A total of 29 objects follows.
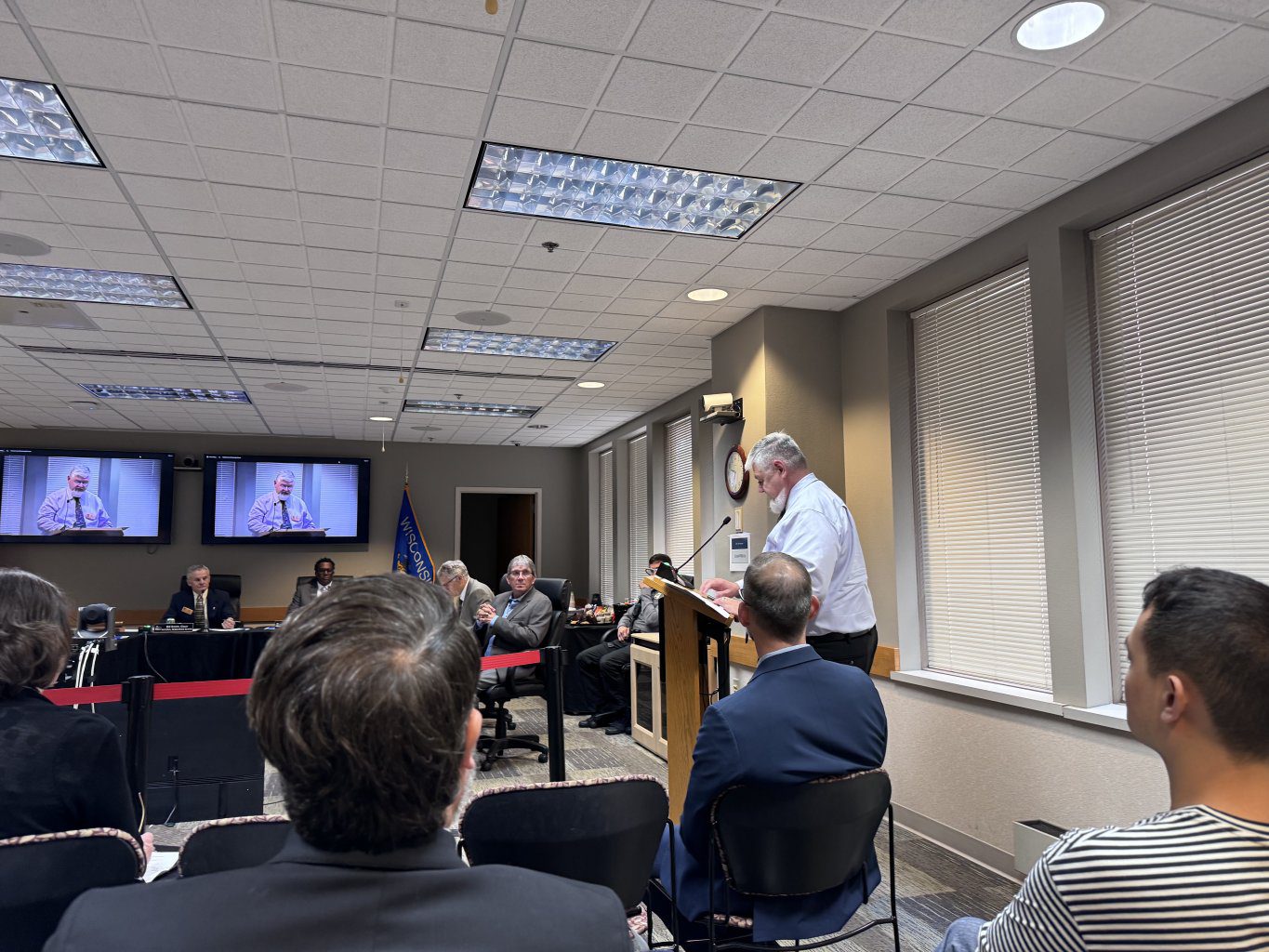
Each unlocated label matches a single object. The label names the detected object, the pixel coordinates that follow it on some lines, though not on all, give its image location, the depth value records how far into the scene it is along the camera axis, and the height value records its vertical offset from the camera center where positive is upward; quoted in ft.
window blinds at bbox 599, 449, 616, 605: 33.08 +0.37
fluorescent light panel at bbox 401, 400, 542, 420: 27.07 +4.60
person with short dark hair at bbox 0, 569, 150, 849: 5.02 -1.22
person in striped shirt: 3.00 -1.07
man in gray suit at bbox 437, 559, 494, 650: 19.98 -1.01
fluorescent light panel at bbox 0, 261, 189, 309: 15.12 +4.99
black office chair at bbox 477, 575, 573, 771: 17.74 -3.14
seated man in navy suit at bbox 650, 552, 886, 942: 6.18 -1.55
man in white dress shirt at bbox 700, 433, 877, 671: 10.39 -0.32
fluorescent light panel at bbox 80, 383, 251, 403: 24.40 +4.73
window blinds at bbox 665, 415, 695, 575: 26.30 +1.76
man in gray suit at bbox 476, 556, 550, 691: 18.21 -1.61
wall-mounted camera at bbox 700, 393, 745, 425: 17.29 +2.82
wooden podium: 9.87 -1.61
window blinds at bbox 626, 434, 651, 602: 29.84 +1.17
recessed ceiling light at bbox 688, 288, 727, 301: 15.78 +4.73
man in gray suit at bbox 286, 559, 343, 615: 28.58 -1.02
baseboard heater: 10.58 -3.84
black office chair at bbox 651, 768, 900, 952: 5.95 -2.08
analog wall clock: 17.07 +1.44
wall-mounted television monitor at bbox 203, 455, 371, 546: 32.12 +2.00
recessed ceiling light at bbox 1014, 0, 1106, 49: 7.74 +4.87
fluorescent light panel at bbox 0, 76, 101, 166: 9.31 +5.07
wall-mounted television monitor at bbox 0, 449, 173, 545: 29.99 +2.06
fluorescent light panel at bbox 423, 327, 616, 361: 19.40 +4.82
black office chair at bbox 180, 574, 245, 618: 28.60 -1.17
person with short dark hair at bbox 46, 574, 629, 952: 2.33 -0.88
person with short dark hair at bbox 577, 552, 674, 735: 20.97 -3.21
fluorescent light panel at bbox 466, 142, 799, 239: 11.20 +5.05
